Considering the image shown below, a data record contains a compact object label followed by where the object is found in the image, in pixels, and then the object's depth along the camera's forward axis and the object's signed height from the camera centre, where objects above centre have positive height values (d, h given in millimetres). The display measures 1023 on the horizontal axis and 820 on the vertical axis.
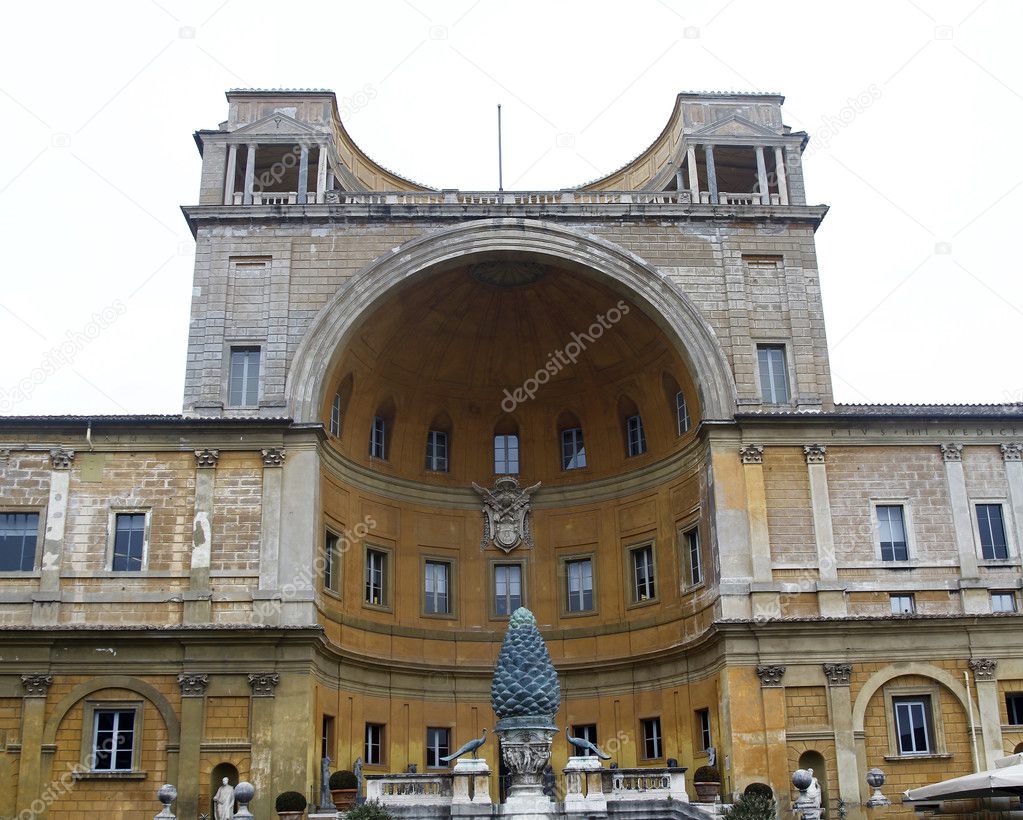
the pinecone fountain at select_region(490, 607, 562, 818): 24672 +1694
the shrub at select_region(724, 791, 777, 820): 23828 -439
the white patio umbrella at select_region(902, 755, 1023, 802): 21594 -90
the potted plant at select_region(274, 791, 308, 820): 26362 -172
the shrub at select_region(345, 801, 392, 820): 23344 -316
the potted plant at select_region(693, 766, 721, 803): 27750 +103
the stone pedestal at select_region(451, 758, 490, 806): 25125 +230
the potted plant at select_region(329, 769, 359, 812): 27594 +144
